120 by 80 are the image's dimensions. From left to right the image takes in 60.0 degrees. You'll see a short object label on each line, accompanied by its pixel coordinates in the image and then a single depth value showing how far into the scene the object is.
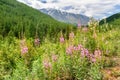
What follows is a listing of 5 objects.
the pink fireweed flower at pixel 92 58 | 2.19
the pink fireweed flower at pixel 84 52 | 2.22
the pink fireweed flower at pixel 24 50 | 2.38
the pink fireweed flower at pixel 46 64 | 2.16
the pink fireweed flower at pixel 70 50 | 2.25
